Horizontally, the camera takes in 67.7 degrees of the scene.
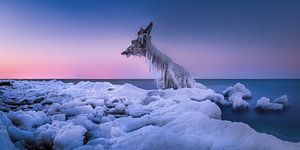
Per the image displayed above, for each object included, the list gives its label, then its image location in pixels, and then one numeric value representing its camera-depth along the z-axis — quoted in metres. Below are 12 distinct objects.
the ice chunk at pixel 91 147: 2.52
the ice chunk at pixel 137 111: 5.10
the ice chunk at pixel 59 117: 3.94
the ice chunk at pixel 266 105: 6.77
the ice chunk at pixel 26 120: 3.16
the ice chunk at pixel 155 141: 2.37
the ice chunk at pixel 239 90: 9.89
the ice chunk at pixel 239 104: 7.14
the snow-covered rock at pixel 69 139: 2.61
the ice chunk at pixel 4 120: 2.73
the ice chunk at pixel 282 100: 7.64
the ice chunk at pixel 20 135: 2.62
